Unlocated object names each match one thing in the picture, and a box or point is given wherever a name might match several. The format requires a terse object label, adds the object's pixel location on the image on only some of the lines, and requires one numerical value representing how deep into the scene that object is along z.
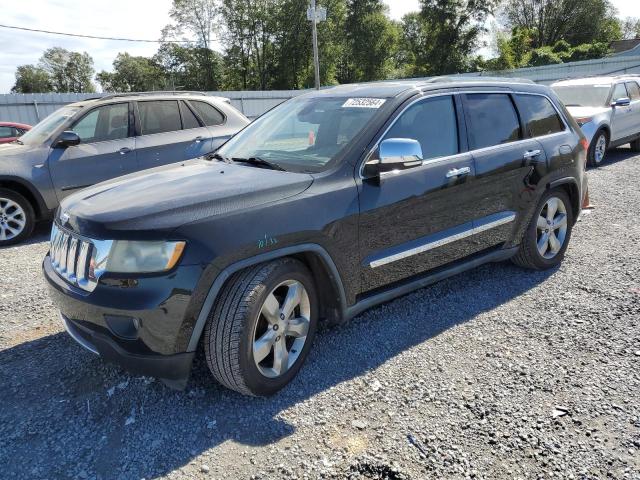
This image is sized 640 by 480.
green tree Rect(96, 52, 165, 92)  78.38
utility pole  25.92
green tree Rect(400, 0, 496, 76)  50.62
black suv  2.43
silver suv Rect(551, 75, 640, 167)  9.76
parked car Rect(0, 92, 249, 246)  6.21
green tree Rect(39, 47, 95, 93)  83.00
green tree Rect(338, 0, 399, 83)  58.34
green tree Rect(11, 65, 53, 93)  82.06
